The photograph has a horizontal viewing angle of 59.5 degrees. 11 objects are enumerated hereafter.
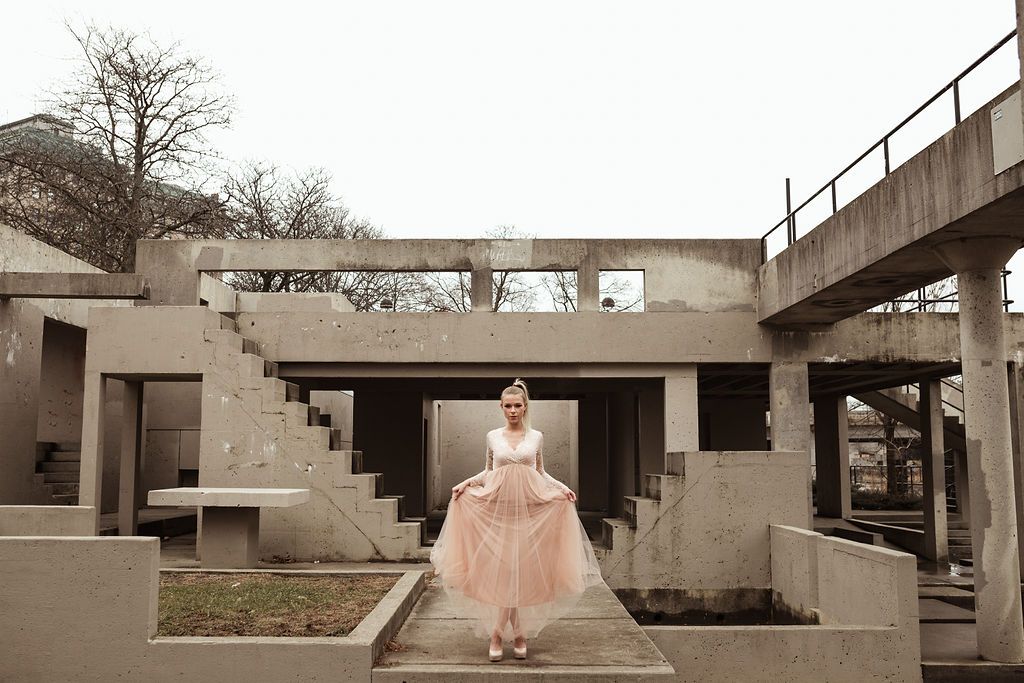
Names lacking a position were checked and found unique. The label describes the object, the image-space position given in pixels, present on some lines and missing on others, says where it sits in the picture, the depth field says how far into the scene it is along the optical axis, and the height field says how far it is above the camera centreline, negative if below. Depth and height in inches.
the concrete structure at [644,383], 331.3 +33.5
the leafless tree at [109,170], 860.6 +255.8
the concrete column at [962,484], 852.6 -49.9
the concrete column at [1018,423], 549.6 +5.9
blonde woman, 228.2 -29.5
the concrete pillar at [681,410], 544.7 +13.2
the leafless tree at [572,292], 1534.2 +247.9
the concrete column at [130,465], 538.9 -21.7
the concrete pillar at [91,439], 495.2 -5.1
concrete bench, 403.5 -43.8
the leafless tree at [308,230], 1218.0 +281.5
